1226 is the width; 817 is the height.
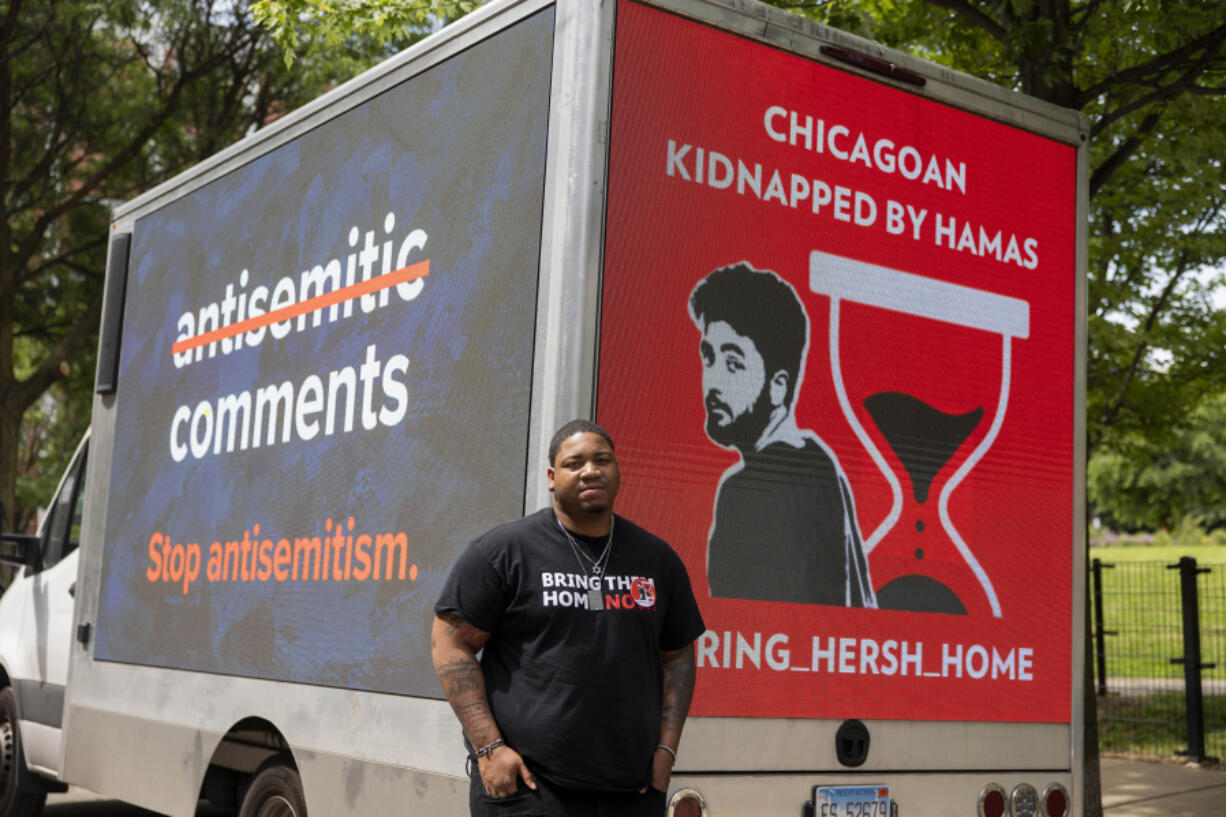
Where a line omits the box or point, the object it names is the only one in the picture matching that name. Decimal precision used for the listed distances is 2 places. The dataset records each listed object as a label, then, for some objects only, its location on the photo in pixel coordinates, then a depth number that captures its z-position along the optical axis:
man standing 3.42
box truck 4.18
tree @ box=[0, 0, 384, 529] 15.27
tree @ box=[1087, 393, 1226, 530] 47.25
